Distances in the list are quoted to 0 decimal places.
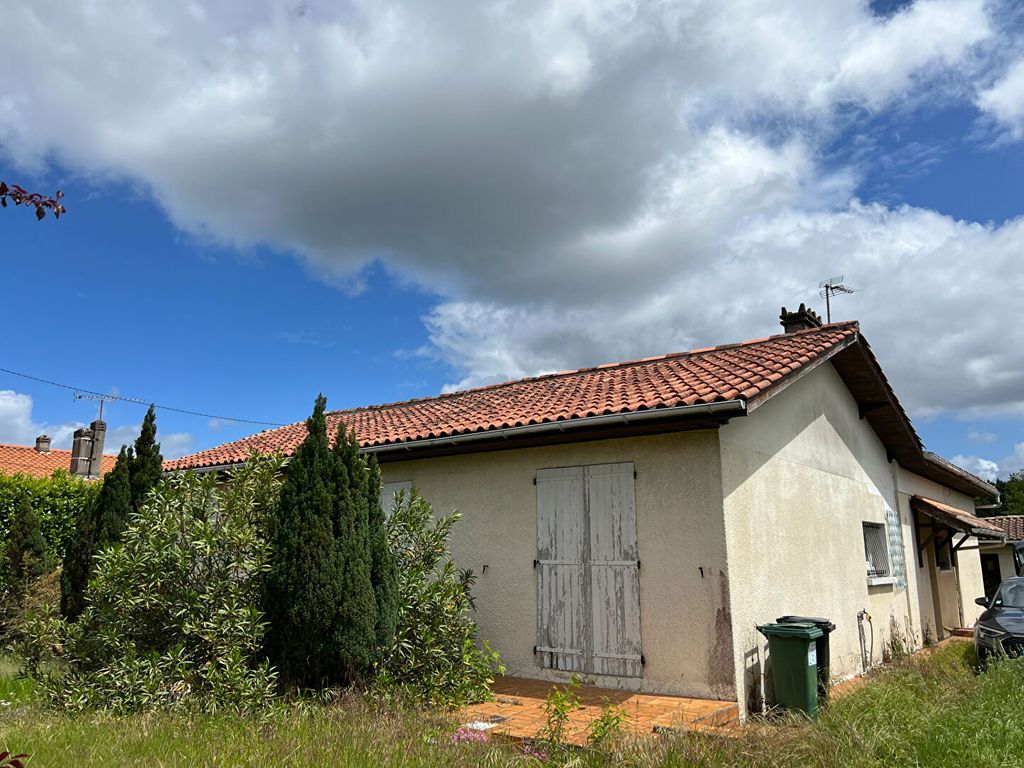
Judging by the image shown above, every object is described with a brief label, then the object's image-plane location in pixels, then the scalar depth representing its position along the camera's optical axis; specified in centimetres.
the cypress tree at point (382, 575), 684
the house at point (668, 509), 748
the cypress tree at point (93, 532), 940
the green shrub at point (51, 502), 1262
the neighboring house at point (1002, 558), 3136
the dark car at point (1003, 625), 975
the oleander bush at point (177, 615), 623
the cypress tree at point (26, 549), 1130
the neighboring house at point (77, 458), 2389
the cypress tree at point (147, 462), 1015
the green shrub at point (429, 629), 705
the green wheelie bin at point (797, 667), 693
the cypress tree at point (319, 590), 646
